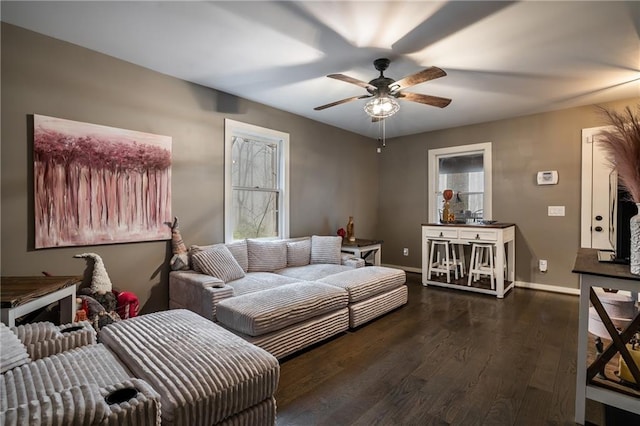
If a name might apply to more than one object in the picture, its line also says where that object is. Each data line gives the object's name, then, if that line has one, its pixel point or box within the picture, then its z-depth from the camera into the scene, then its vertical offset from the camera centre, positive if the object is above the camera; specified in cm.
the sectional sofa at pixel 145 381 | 96 -69
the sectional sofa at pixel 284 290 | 229 -75
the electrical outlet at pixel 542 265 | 424 -80
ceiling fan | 268 +108
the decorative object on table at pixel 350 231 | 465 -34
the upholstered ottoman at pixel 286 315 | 219 -84
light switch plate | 412 -1
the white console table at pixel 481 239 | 393 -42
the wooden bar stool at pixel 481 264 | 404 -80
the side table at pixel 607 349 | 151 -74
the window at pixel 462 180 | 475 +51
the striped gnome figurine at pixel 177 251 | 299 -43
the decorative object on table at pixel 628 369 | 160 -89
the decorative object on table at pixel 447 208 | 463 +2
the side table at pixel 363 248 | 432 -58
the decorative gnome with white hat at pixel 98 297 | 234 -72
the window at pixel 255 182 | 361 +37
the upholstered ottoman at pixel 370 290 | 293 -86
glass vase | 149 -18
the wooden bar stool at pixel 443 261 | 445 -83
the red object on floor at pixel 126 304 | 257 -83
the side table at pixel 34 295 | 158 -50
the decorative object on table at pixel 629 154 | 151 +29
